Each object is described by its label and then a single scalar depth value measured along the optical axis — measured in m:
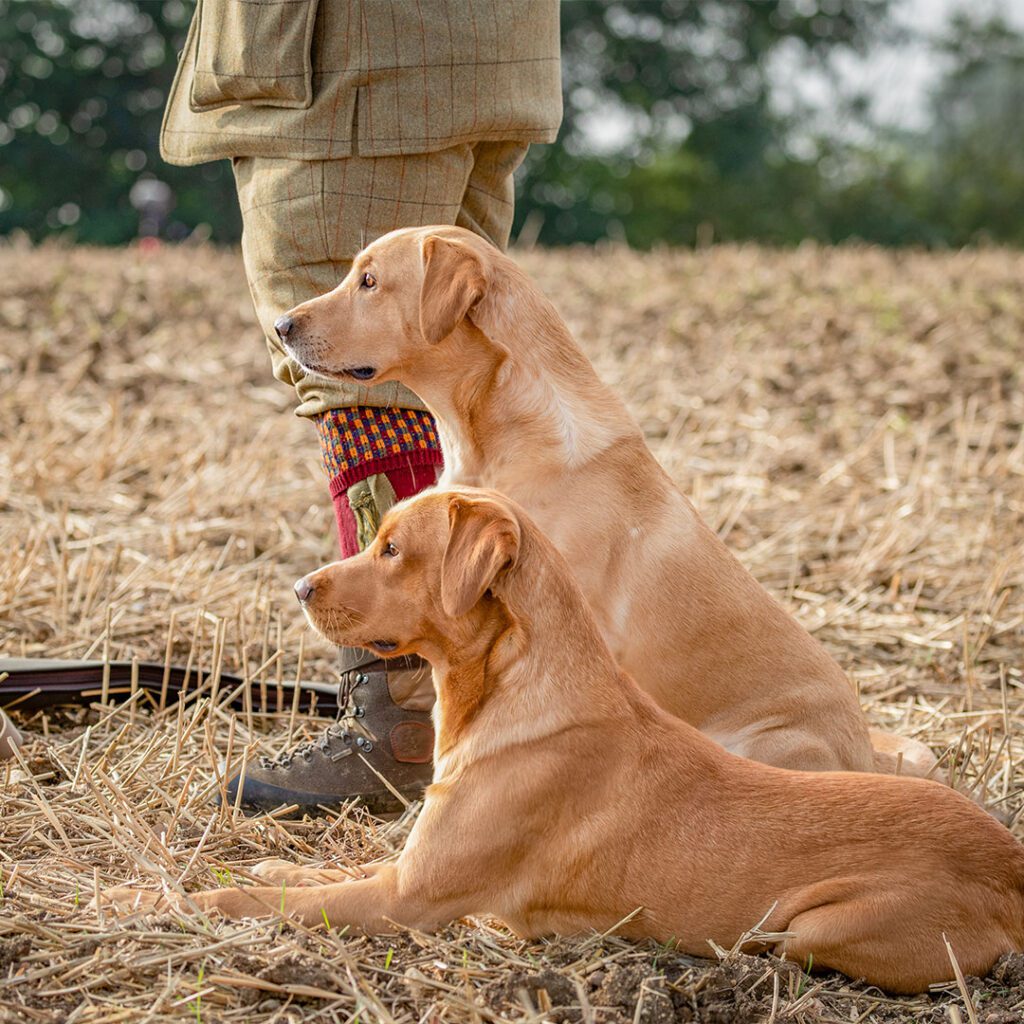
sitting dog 3.76
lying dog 2.95
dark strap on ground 4.25
